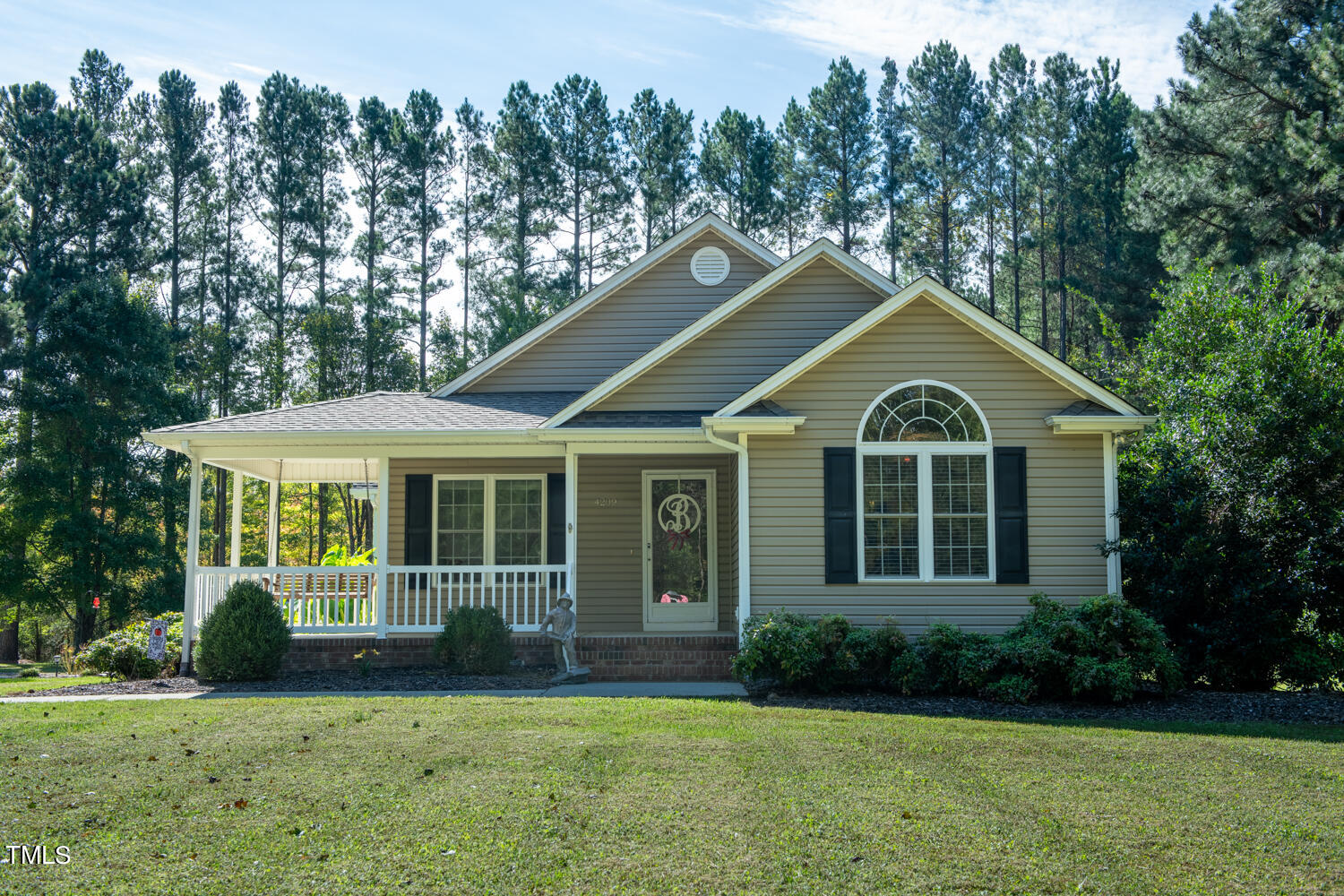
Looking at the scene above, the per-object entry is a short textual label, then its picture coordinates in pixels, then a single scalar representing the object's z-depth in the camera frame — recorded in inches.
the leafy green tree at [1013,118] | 1266.0
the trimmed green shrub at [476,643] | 461.7
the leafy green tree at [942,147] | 1240.8
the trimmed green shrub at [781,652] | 397.7
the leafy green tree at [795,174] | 1242.6
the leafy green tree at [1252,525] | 407.8
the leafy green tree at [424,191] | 1255.5
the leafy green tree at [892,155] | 1250.0
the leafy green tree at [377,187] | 1248.2
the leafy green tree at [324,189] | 1247.5
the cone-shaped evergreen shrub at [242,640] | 452.1
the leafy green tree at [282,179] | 1234.0
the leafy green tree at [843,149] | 1227.9
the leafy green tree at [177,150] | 1205.1
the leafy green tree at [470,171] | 1274.6
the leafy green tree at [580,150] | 1235.9
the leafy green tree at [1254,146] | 709.3
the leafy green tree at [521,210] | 1224.2
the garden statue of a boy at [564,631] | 451.5
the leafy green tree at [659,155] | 1248.2
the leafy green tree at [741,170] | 1230.9
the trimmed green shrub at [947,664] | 389.4
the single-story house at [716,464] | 440.5
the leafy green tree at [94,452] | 880.9
